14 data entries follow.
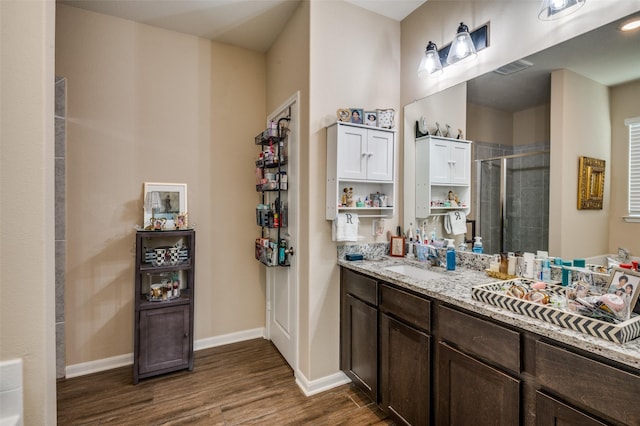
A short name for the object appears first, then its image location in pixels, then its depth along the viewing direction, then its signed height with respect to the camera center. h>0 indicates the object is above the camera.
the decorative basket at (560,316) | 0.98 -0.38
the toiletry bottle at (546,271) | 1.62 -0.32
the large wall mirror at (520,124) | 1.47 +0.54
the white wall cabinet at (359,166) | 2.20 +0.34
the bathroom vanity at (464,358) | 0.98 -0.63
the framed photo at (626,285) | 1.13 -0.29
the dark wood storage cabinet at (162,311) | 2.38 -0.82
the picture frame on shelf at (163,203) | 2.62 +0.06
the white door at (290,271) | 2.47 -0.54
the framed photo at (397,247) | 2.50 -0.30
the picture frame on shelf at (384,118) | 2.38 +0.73
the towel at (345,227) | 2.27 -0.13
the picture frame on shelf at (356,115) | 2.29 +0.72
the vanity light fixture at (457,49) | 2.01 +1.13
